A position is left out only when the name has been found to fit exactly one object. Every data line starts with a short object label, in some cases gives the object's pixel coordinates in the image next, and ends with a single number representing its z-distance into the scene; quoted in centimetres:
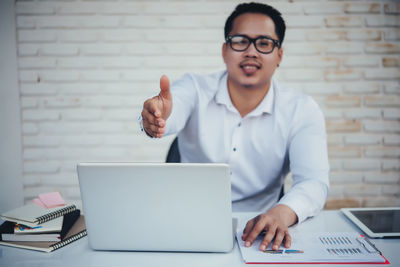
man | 157
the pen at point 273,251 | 83
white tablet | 96
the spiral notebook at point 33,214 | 90
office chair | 158
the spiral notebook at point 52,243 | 86
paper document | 78
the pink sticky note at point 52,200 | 101
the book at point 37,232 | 90
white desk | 78
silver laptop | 72
